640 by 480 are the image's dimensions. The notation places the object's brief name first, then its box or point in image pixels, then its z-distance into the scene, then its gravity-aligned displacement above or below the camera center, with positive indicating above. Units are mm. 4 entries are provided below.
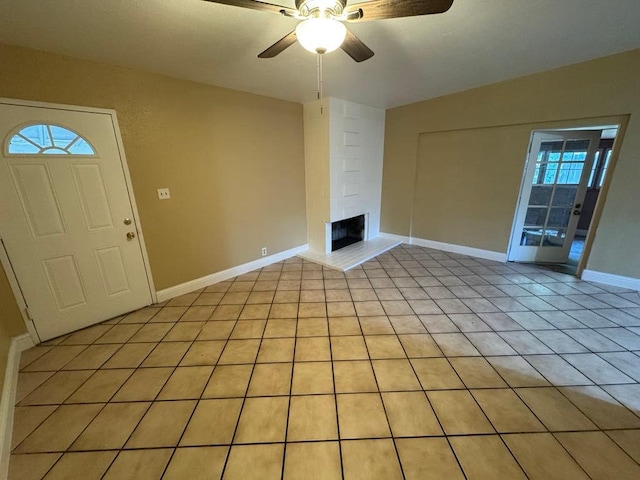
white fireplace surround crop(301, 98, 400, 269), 3686 +114
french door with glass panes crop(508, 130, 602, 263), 3240 -323
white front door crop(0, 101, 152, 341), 1951 -320
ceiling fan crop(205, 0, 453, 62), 1202 +810
